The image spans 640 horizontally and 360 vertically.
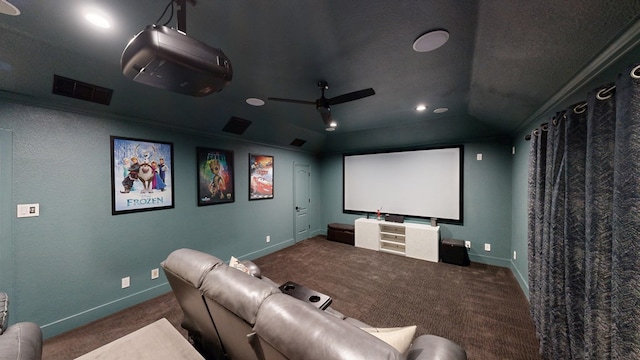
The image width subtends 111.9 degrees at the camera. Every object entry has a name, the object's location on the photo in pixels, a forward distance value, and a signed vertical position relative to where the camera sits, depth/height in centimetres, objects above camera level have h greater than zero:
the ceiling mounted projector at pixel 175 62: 98 +57
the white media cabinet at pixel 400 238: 402 -123
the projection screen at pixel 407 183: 425 -11
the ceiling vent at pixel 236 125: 340 +88
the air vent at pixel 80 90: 199 +88
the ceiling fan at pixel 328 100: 216 +84
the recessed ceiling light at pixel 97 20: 135 +103
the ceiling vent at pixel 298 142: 478 +82
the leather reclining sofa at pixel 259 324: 72 -61
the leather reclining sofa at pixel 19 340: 105 -87
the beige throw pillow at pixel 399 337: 101 -76
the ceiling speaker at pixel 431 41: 156 +104
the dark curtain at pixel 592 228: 99 -31
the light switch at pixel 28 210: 201 -28
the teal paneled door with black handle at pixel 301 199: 519 -53
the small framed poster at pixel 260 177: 420 +3
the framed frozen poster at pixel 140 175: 256 +5
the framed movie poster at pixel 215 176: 340 +5
